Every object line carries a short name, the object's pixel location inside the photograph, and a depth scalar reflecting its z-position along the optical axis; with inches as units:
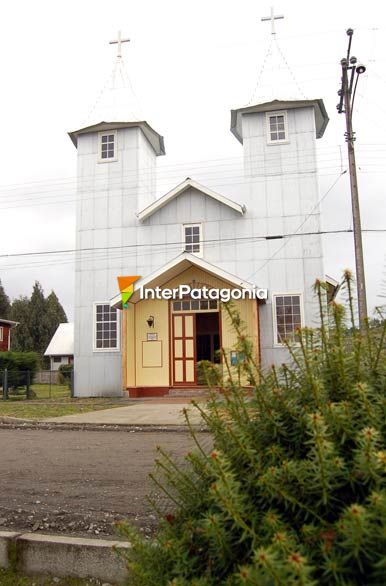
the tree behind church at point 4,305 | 2834.6
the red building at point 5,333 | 2101.4
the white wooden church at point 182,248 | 831.7
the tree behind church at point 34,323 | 2571.4
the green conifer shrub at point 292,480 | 52.6
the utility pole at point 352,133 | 699.6
